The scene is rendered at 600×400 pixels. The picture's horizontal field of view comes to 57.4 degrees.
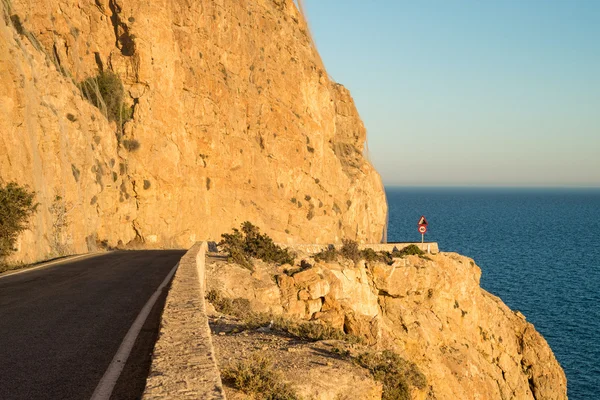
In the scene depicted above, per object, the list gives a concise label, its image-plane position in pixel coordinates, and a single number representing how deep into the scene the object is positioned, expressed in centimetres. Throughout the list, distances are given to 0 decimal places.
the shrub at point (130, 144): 3659
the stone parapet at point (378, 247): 2623
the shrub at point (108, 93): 3580
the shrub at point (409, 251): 3030
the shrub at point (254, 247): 2058
